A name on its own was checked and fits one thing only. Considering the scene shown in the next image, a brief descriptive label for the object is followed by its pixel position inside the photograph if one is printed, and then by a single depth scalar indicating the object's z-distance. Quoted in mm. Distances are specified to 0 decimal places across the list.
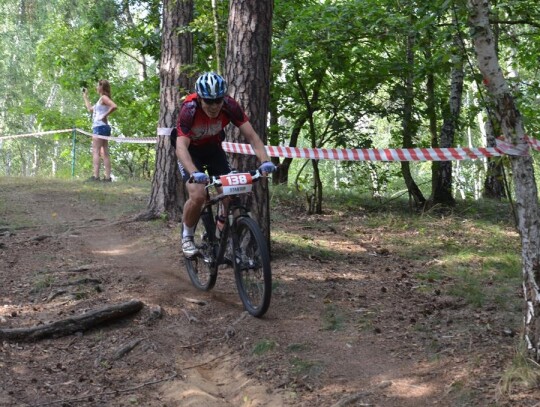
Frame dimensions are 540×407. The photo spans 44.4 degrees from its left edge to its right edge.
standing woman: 12234
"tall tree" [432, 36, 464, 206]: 11172
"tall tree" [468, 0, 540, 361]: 3904
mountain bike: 5188
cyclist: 5312
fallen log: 5074
